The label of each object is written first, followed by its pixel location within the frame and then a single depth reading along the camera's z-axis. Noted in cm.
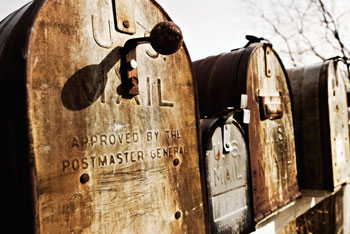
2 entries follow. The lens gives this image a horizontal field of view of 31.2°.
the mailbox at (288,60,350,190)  145
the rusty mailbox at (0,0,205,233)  81
